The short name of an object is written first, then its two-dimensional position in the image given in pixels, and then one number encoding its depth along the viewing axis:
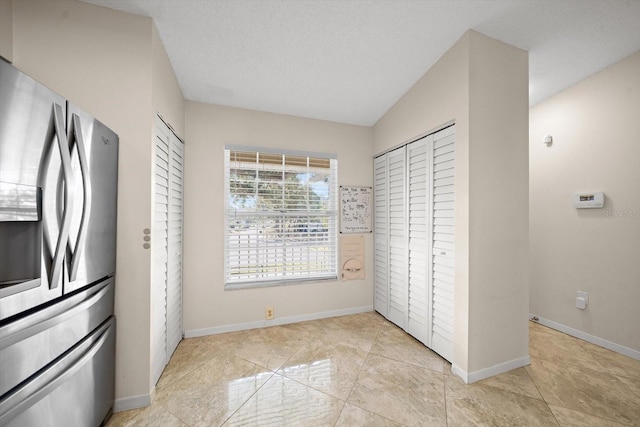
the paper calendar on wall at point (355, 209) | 3.05
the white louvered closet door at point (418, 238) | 2.09
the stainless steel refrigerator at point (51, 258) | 0.89
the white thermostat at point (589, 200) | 2.29
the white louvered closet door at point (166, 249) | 1.73
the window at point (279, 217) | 2.69
